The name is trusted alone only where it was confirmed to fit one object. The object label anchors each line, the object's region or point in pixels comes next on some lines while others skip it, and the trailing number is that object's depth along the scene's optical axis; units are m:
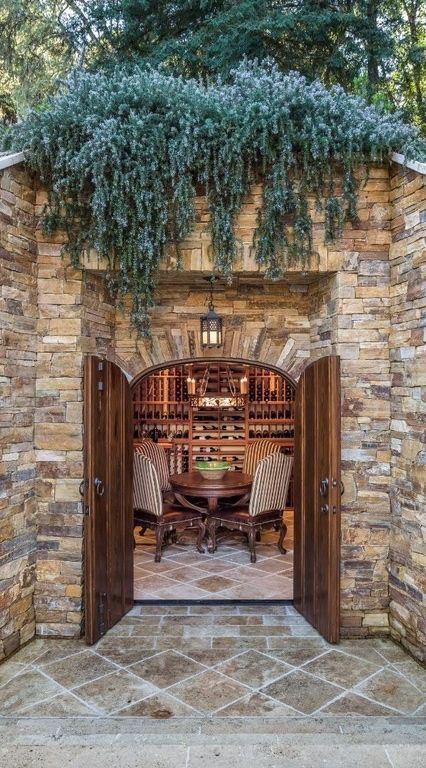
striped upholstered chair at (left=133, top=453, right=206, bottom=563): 5.40
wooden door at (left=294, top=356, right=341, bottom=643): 3.50
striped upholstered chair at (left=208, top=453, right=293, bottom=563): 5.36
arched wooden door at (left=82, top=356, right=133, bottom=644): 3.46
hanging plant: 3.39
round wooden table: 5.68
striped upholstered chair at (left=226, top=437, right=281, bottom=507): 6.70
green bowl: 5.96
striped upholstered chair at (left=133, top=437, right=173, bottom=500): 6.39
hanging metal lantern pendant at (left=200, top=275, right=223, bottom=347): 4.20
